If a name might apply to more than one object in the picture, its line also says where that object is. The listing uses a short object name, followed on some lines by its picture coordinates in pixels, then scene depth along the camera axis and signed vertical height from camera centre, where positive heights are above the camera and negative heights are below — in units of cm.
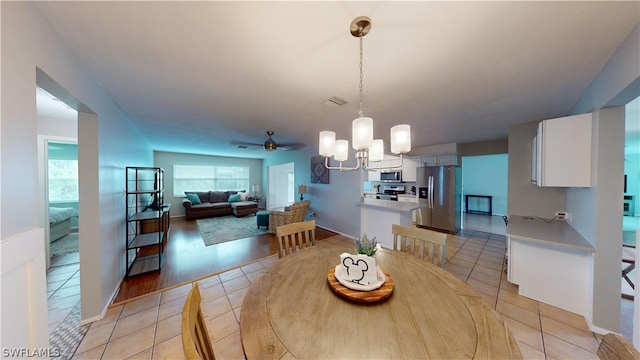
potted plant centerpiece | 126 -46
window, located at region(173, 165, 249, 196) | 690 -5
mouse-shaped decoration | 114 -55
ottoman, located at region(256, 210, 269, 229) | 491 -105
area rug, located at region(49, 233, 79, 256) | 327 -125
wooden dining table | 74 -65
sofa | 609 -90
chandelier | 116 +27
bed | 346 -85
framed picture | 503 +16
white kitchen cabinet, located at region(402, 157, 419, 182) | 551 +25
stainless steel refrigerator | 468 -48
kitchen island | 351 -76
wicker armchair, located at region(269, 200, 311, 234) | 422 -84
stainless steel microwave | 584 +5
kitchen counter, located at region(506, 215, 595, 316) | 189 -91
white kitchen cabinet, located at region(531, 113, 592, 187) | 187 +27
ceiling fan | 477 +82
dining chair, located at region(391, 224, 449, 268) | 167 -57
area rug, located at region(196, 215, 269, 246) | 429 -133
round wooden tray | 103 -63
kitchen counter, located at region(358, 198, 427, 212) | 340 -51
